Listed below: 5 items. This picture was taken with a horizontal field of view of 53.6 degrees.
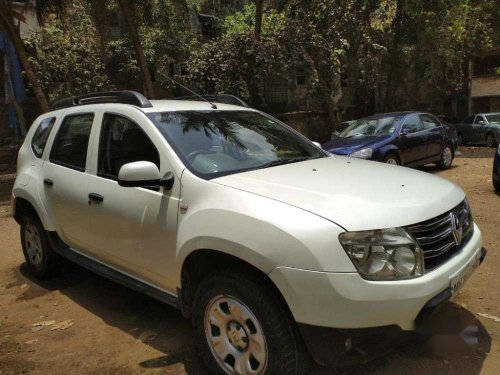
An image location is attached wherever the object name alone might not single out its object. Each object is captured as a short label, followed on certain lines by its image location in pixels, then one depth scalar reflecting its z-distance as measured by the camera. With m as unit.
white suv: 2.49
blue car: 9.80
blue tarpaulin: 16.48
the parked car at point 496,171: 8.34
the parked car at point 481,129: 18.78
